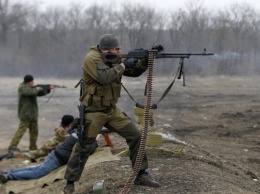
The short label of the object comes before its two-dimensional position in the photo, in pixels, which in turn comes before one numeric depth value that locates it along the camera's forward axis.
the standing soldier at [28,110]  11.41
